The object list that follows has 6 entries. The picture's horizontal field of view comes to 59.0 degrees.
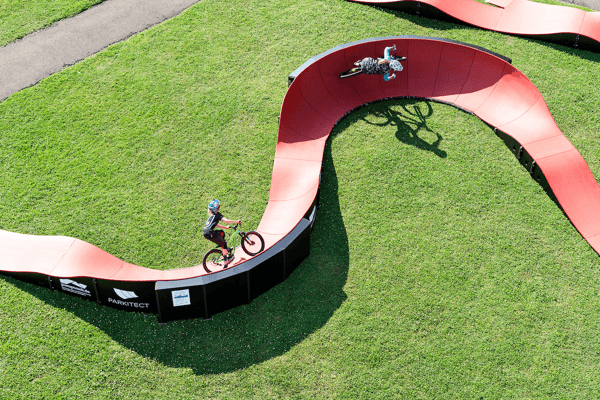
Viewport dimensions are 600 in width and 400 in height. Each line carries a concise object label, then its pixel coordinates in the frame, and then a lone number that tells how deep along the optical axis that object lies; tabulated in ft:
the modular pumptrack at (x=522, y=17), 71.67
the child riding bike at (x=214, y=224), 45.03
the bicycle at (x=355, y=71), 63.41
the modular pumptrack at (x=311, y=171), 46.96
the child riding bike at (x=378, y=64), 61.98
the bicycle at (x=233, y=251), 47.93
